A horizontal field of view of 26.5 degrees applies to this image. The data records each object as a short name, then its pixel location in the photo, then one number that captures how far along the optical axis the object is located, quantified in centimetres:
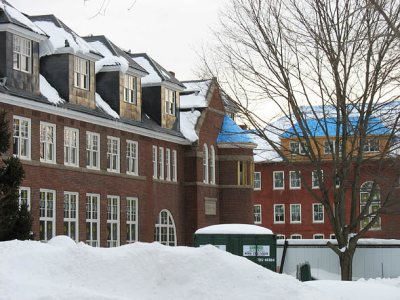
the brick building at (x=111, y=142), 3200
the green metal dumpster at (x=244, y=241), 2788
